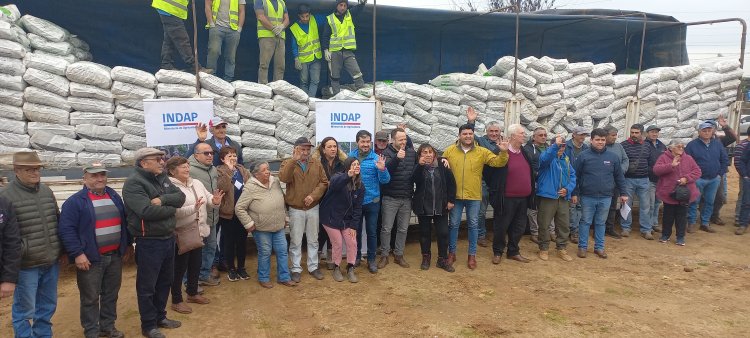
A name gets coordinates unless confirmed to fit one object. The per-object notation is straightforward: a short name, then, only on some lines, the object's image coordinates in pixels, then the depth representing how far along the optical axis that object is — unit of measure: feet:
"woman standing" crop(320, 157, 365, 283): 15.34
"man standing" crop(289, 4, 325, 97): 22.48
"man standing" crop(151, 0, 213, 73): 19.01
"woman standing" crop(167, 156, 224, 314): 12.39
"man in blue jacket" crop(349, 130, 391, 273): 16.19
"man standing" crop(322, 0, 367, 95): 22.41
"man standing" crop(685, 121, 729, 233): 22.99
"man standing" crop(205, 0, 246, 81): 19.95
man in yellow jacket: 17.04
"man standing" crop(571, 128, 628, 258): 19.03
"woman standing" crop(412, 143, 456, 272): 16.60
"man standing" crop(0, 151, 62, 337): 10.03
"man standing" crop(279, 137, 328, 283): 15.26
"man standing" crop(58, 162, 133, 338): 10.55
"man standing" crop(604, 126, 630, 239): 19.83
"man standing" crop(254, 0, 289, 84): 20.67
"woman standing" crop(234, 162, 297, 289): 14.71
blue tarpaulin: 20.20
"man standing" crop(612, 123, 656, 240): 21.77
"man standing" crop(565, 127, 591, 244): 19.66
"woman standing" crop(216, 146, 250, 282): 14.76
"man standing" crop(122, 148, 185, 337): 11.01
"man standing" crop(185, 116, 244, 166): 15.94
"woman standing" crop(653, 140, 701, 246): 21.03
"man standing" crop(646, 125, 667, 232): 22.11
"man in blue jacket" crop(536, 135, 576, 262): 18.29
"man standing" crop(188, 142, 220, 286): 13.93
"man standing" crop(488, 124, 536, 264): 17.78
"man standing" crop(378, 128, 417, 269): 16.58
